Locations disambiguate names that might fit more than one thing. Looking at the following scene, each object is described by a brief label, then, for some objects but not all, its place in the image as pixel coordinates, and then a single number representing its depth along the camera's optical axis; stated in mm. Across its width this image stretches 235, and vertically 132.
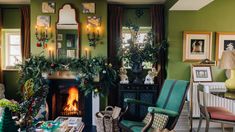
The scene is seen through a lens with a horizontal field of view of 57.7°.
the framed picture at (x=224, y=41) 4504
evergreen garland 4250
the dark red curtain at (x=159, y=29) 4805
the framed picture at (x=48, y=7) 4574
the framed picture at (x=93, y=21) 4570
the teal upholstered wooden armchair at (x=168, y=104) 2641
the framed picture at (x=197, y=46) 4504
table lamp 3154
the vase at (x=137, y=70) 4526
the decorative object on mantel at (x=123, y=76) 4531
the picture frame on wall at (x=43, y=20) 4586
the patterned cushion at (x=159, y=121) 2682
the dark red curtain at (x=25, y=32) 4922
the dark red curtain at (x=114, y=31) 4828
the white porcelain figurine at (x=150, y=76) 4520
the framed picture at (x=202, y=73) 4469
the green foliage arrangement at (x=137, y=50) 4465
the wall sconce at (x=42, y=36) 4586
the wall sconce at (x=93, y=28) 4570
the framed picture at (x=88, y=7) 4562
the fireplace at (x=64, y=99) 4469
